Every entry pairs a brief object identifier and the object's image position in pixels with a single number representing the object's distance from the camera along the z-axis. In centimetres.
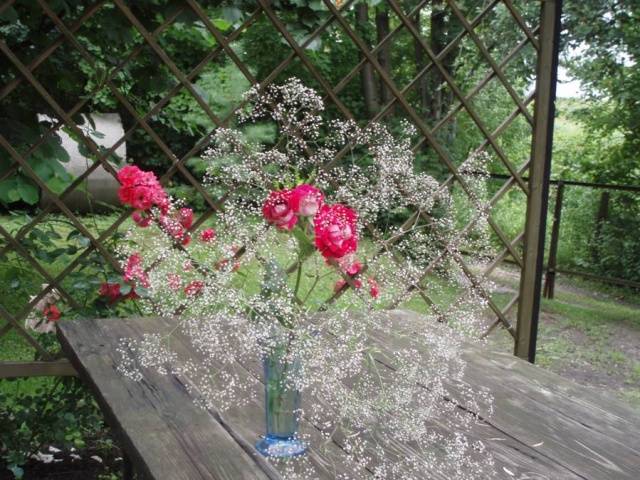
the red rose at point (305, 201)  104
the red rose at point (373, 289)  116
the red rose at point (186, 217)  169
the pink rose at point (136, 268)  135
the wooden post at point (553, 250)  519
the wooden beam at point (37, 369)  219
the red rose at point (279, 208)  104
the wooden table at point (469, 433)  111
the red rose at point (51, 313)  234
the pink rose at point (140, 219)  206
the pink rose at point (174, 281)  117
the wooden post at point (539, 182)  248
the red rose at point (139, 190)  207
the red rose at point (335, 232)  102
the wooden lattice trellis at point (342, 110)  218
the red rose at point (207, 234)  144
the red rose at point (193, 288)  115
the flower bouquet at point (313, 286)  105
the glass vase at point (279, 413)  110
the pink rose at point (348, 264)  108
